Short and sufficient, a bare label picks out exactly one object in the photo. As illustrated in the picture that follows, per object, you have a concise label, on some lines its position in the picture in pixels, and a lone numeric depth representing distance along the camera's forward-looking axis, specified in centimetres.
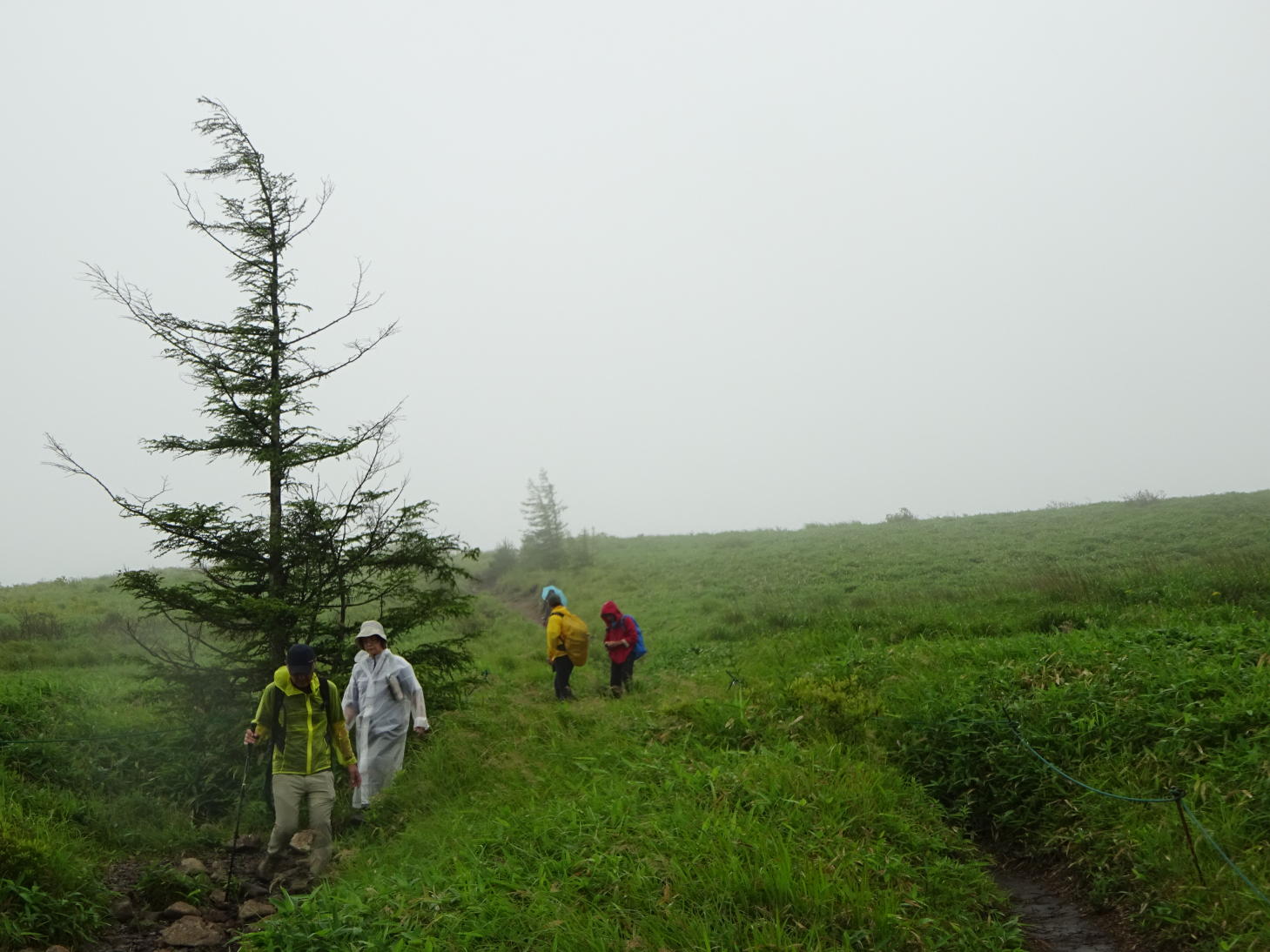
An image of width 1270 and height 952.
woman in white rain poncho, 842
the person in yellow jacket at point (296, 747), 751
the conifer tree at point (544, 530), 3769
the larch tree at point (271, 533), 913
